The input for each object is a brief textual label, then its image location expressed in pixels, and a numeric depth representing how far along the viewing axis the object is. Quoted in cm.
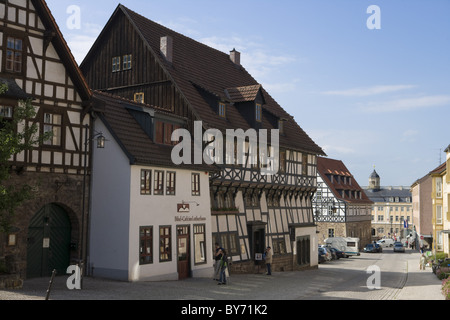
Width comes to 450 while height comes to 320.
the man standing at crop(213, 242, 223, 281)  2350
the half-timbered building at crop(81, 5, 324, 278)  2941
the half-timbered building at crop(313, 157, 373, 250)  6881
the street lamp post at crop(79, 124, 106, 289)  2197
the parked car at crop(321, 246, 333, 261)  5216
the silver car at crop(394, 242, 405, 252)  7619
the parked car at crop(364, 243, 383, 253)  7106
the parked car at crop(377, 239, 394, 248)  9519
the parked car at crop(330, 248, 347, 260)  5579
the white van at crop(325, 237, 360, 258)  6012
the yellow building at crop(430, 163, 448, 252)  5147
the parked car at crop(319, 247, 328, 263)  5001
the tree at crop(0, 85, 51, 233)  1653
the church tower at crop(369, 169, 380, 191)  14150
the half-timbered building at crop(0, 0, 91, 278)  1997
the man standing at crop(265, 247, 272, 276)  2948
